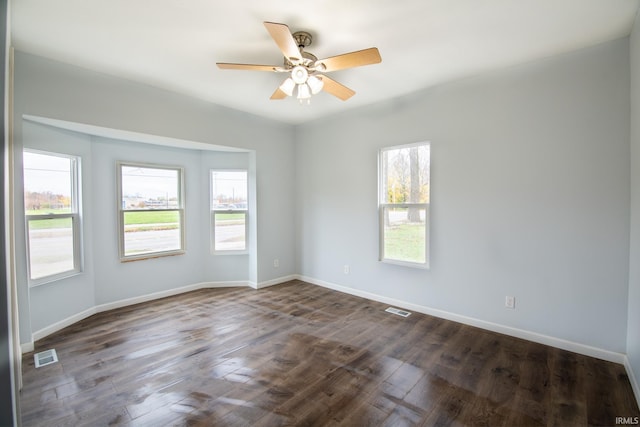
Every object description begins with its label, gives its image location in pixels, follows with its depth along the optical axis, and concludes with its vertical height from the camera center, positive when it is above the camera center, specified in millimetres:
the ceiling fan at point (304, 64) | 2056 +1140
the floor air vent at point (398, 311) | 3617 -1345
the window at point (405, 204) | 3641 +23
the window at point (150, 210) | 3994 -20
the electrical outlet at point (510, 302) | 2980 -1005
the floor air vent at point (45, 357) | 2538 -1333
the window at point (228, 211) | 4805 -50
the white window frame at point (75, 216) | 3383 -71
